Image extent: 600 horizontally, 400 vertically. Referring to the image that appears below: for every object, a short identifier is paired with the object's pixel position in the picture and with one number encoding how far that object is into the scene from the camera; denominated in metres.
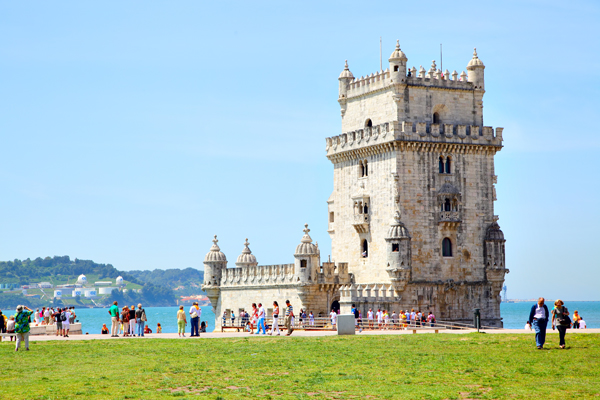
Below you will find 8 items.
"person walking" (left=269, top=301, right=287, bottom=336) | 54.44
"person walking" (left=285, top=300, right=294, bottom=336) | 52.70
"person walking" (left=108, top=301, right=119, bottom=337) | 52.03
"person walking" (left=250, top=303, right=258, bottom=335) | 58.14
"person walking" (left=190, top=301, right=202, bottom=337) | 51.50
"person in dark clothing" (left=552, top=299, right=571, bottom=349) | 38.66
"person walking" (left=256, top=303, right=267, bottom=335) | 55.91
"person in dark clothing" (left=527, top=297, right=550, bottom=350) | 38.56
